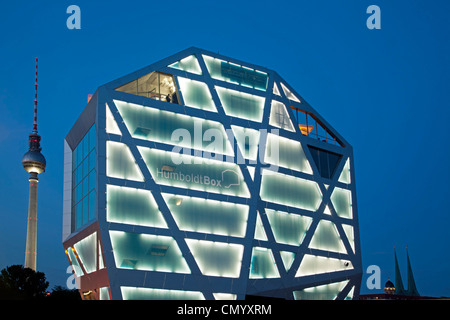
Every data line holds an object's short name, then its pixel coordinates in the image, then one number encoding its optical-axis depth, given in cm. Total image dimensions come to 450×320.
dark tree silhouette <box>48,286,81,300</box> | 6209
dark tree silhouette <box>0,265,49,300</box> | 6638
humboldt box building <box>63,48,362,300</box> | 3938
